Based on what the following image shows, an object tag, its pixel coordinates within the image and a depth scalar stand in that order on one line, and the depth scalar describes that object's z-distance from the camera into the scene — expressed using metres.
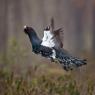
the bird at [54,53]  16.91
